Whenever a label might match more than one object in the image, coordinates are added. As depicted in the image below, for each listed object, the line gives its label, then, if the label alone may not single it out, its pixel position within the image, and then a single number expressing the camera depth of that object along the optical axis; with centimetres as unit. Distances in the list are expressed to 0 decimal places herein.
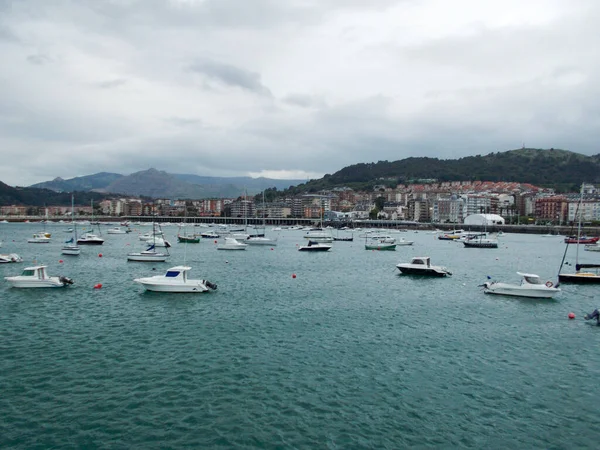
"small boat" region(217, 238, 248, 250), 7106
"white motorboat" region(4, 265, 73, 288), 3244
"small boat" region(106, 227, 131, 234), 11588
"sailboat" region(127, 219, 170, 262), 5153
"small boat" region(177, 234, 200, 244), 8569
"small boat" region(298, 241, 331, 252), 7050
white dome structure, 17092
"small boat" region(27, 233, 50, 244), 8481
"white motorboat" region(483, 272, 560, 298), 3156
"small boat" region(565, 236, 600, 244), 9284
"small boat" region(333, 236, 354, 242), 9870
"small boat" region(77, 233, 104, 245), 7725
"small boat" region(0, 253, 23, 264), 4882
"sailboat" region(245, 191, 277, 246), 8156
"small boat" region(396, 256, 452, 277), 4269
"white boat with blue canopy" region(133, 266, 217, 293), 3123
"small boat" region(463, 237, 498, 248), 8419
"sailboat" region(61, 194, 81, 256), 5906
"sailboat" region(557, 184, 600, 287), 3884
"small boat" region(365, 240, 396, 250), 7569
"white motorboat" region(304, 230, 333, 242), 10062
